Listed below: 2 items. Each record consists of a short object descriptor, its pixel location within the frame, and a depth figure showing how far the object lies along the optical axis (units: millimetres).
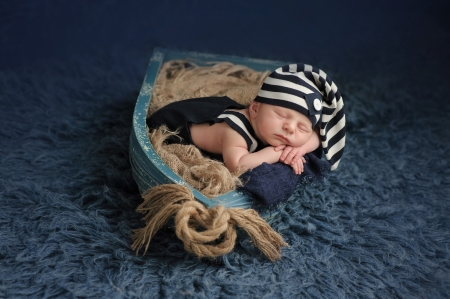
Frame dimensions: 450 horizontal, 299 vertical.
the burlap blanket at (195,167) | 1213
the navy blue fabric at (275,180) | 1214
